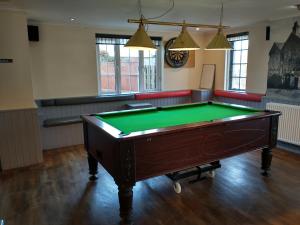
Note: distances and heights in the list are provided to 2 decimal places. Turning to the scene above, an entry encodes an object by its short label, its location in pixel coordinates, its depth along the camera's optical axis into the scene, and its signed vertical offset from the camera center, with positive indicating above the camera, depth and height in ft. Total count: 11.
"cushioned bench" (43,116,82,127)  14.21 -2.68
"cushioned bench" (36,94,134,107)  14.85 -1.52
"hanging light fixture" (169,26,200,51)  9.36 +1.34
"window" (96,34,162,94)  16.88 +0.76
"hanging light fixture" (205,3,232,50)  9.83 +1.40
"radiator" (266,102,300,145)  13.23 -2.67
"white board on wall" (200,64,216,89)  19.40 +0.06
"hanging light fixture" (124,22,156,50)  8.14 +1.25
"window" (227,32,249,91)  16.99 +1.10
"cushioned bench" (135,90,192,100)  17.84 -1.37
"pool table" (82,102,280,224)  7.28 -2.19
